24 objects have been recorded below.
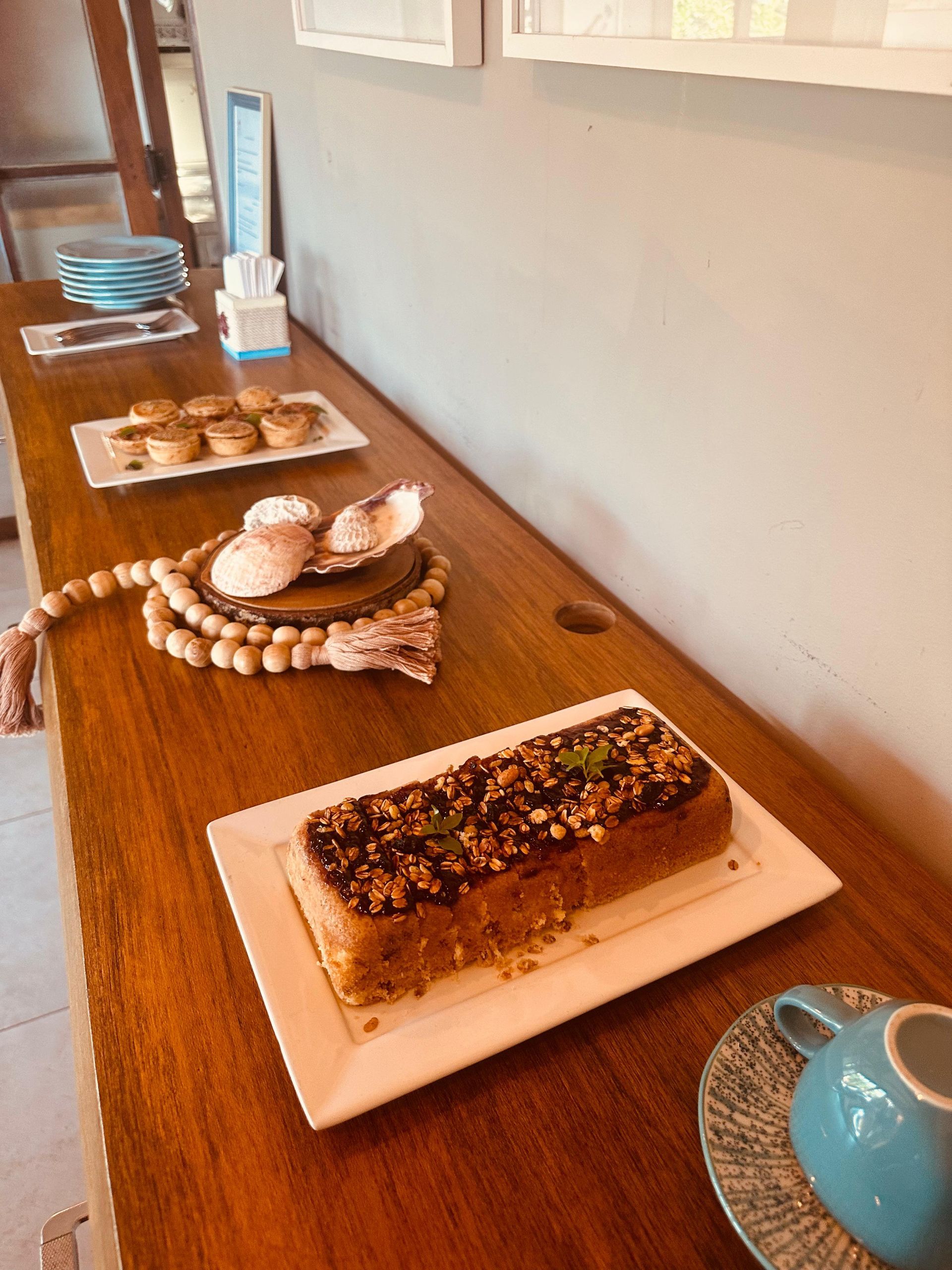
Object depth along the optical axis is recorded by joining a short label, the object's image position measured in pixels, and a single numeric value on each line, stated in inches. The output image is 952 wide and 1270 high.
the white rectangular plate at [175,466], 45.0
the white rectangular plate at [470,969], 20.5
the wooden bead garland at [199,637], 33.8
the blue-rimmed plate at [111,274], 67.0
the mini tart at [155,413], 48.2
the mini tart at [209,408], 49.3
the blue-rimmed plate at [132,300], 68.5
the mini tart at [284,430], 47.9
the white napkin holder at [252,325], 61.5
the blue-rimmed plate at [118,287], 67.5
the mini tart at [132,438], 47.0
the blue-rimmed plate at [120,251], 66.3
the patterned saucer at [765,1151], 16.9
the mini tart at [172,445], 45.4
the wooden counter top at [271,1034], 18.8
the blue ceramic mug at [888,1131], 15.2
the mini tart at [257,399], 50.9
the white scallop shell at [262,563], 35.4
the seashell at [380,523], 36.4
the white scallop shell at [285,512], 37.8
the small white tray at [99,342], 61.9
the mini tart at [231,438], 46.8
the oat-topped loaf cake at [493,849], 21.8
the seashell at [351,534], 36.7
